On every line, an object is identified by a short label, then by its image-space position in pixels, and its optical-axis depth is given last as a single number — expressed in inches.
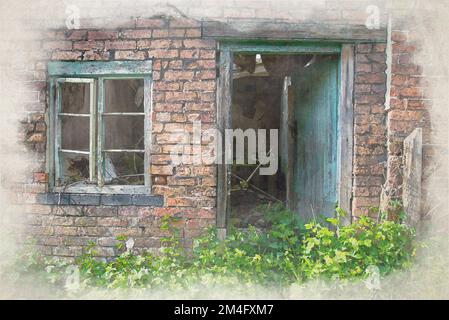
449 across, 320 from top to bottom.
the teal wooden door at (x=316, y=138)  177.3
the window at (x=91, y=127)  171.2
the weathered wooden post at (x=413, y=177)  160.7
